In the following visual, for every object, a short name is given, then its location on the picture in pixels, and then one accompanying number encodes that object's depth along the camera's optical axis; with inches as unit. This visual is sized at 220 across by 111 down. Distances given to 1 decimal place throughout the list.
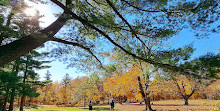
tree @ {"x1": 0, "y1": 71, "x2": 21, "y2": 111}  293.7
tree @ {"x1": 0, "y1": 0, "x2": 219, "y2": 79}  96.9
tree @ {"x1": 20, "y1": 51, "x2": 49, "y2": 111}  490.0
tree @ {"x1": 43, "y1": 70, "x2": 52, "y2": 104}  596.5
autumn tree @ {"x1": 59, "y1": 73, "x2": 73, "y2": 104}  1283.2
